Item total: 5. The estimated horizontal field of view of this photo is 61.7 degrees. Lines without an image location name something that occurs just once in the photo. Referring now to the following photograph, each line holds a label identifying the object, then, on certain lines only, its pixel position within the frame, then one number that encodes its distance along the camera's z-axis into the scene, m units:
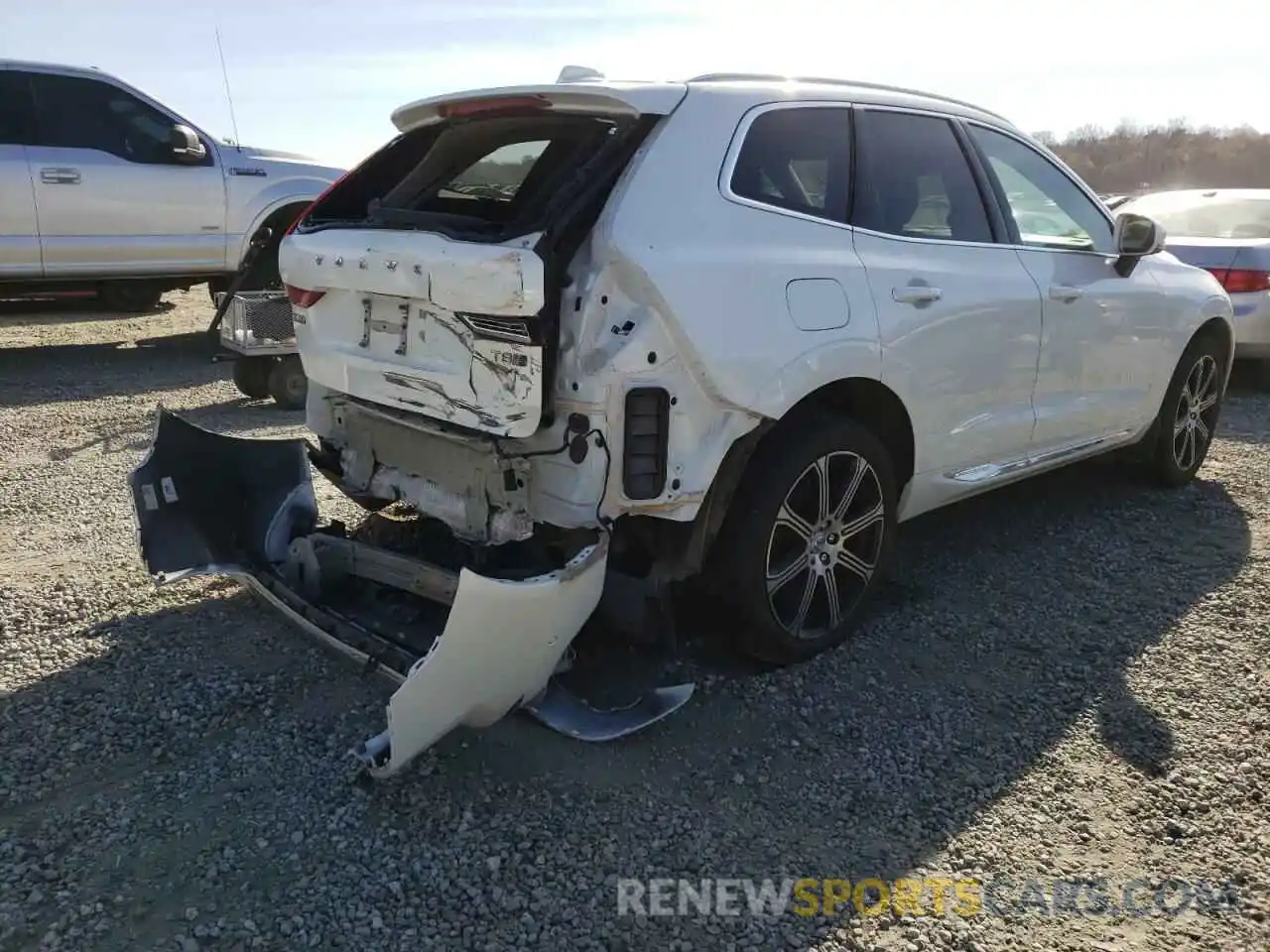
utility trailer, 6.88
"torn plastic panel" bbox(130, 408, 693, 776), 2.76
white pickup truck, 8.37
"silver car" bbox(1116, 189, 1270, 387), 8.11
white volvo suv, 3.01
